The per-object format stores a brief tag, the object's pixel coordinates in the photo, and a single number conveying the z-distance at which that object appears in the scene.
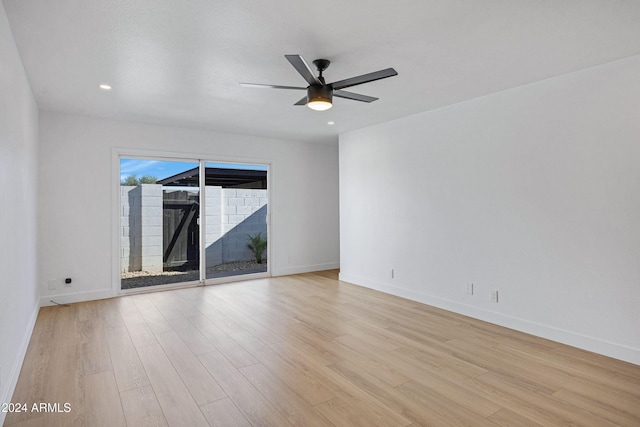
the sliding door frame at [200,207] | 4.93
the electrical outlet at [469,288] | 4.04
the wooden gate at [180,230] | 5.45
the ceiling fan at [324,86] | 2.62
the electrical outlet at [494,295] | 3.79
